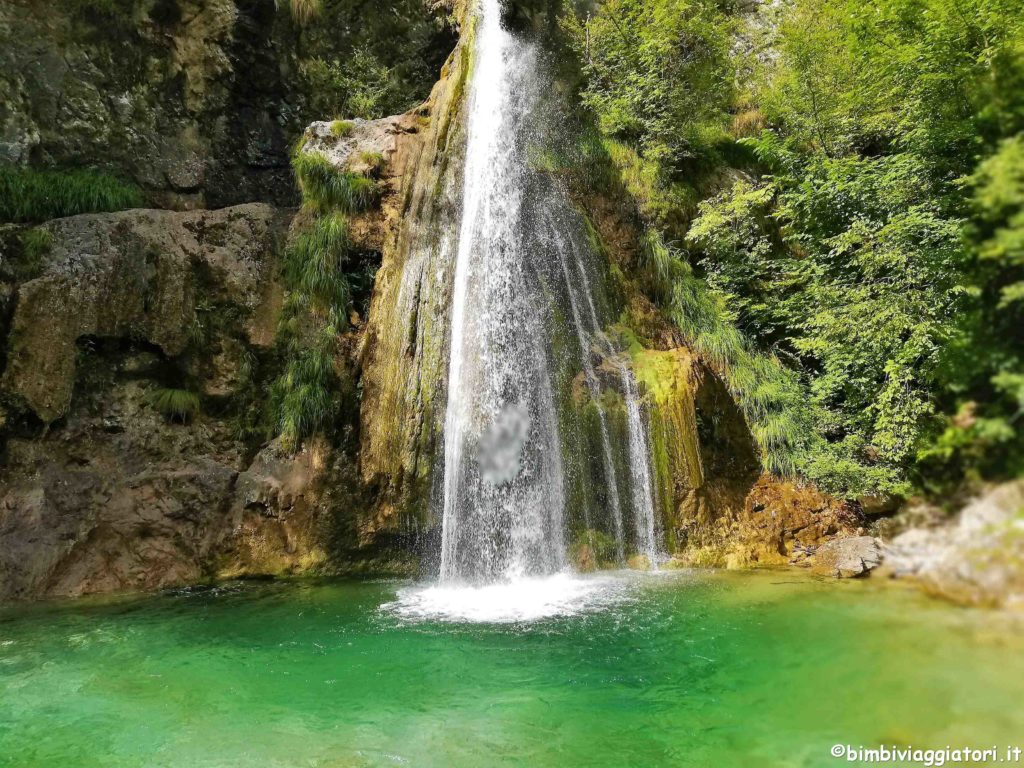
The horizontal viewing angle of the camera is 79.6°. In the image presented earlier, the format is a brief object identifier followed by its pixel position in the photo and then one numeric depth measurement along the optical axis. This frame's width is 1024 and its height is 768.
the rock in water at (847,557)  6.07
